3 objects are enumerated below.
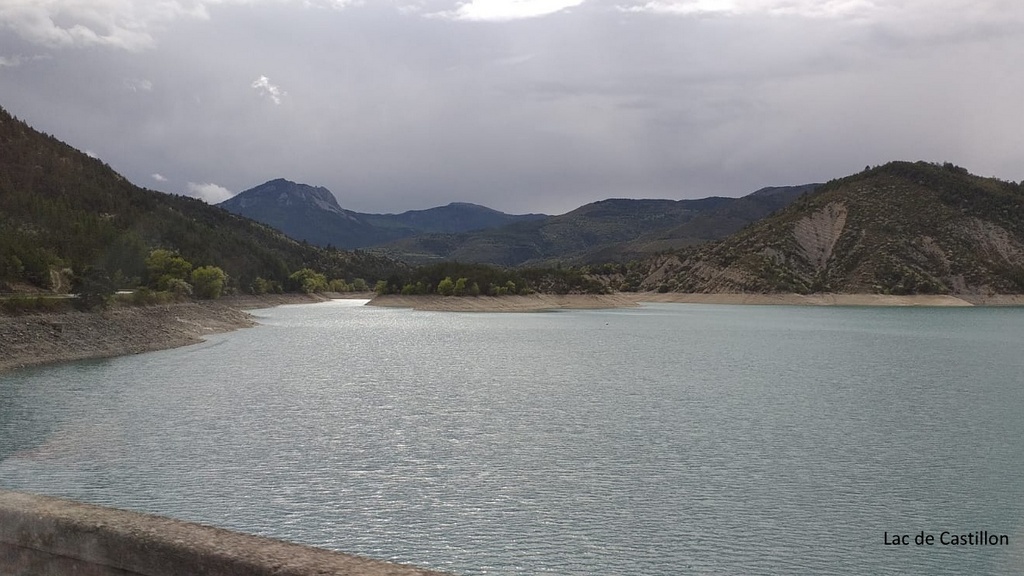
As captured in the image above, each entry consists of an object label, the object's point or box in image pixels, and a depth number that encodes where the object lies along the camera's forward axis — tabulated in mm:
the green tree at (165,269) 104912
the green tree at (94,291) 55781
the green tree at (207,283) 116875
